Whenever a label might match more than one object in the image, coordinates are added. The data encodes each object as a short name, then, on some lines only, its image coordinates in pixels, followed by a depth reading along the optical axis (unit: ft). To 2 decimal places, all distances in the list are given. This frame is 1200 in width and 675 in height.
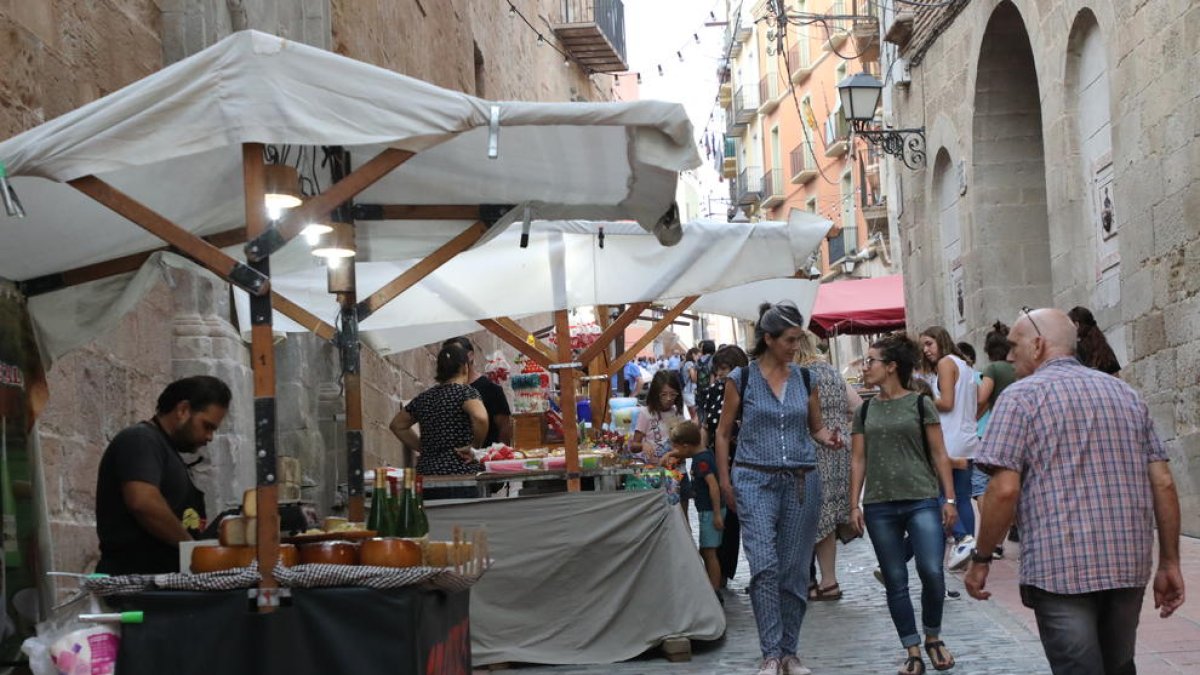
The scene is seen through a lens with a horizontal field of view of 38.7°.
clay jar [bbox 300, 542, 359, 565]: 17.33
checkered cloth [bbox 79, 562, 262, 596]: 16.71
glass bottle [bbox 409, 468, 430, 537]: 20.13
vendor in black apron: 19.60
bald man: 16.51
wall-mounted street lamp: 59.57
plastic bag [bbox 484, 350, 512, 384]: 40.14
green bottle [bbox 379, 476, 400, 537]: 19.89
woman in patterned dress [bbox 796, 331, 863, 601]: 33.24
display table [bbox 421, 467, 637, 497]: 30.22
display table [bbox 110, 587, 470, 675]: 16.65
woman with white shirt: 35.19
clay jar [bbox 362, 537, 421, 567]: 17.22
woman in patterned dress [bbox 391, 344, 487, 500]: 30.86
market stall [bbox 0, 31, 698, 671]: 17.02
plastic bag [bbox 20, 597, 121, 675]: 16.17
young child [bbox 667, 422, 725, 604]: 36.22
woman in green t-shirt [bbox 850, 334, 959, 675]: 25.59
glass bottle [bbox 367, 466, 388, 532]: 19.63
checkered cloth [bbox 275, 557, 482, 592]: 16.74
